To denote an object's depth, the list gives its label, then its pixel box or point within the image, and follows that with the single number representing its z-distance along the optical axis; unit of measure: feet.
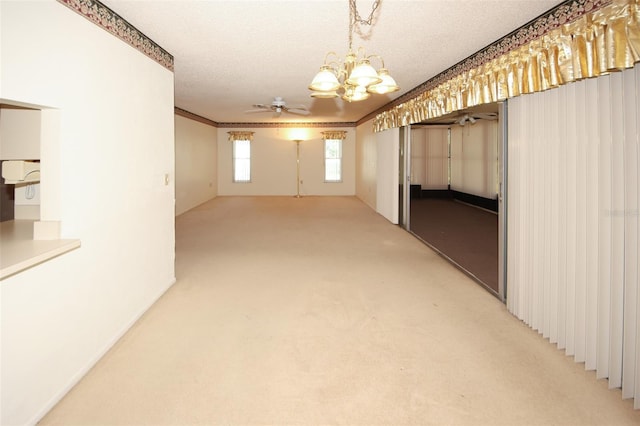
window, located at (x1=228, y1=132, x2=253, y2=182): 42.37
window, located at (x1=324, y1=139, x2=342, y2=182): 42.06
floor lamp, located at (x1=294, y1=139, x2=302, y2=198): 41.62
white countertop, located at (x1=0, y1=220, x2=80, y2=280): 5.57
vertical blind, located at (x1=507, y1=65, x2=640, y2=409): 6.81
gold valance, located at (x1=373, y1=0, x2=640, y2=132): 6.38
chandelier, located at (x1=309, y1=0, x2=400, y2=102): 7.02
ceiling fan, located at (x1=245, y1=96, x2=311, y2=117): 20.89
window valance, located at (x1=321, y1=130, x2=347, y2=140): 40.63
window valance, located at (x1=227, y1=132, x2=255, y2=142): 41.04
